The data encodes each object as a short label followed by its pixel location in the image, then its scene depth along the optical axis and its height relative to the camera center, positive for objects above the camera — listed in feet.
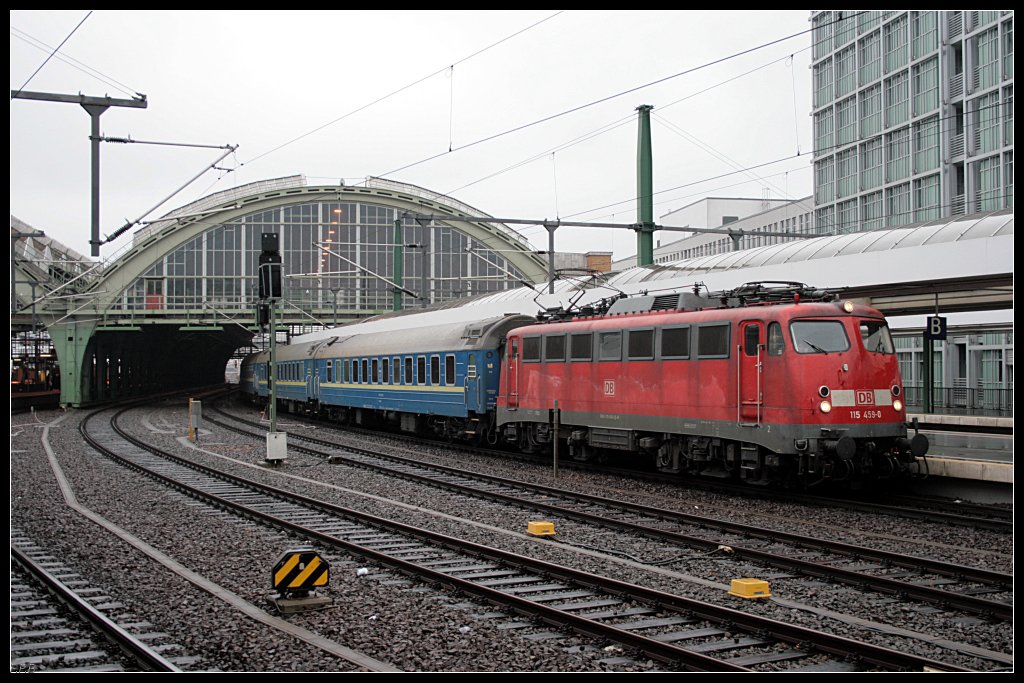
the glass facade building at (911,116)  169.27 +44.94
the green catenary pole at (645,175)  98.94 +18.07
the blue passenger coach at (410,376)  89.76 -2.48
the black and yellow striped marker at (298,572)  33.42 -7.44
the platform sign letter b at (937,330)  69.15 +1.54
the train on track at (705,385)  53.01 -2.07
